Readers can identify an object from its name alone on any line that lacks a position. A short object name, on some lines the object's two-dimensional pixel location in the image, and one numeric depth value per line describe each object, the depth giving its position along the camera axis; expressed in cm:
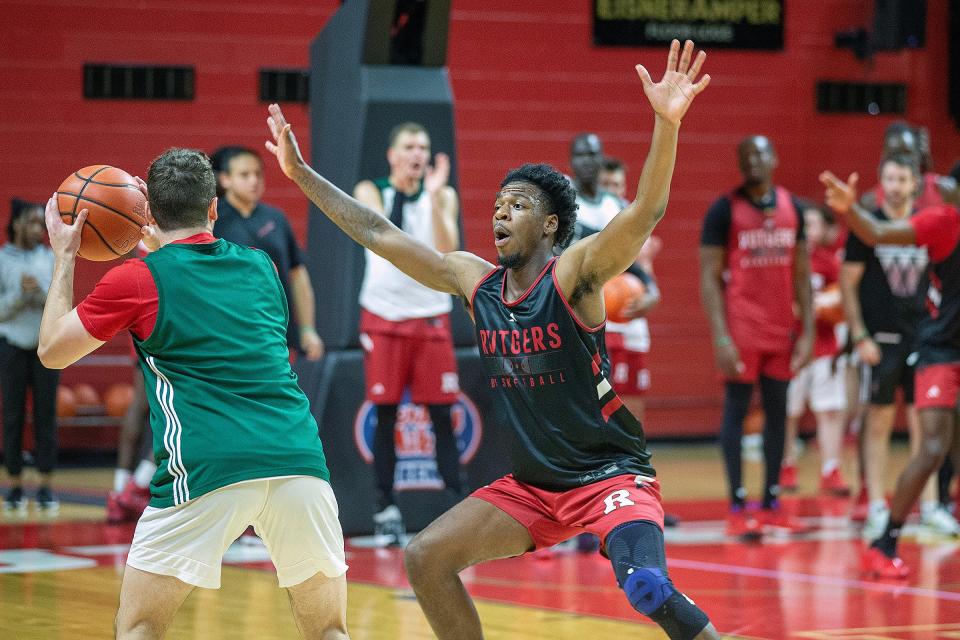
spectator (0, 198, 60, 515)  1822
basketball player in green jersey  729
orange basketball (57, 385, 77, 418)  2313
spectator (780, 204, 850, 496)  2070
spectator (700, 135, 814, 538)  1640
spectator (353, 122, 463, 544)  1536
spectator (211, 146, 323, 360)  1551
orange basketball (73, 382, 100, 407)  2362
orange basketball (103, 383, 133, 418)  2352
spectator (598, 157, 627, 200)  1740
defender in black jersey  790
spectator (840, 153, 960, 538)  1668
